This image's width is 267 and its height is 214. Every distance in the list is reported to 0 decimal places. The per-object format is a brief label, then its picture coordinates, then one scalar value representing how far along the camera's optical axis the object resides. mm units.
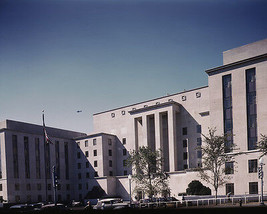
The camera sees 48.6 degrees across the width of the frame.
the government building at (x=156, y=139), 48000
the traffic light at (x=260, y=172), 31738
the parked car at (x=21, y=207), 50681
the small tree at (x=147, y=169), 50969
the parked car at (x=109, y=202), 46906
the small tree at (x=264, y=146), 37588
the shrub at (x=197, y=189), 47688
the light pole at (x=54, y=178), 41619
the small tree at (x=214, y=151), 39281
